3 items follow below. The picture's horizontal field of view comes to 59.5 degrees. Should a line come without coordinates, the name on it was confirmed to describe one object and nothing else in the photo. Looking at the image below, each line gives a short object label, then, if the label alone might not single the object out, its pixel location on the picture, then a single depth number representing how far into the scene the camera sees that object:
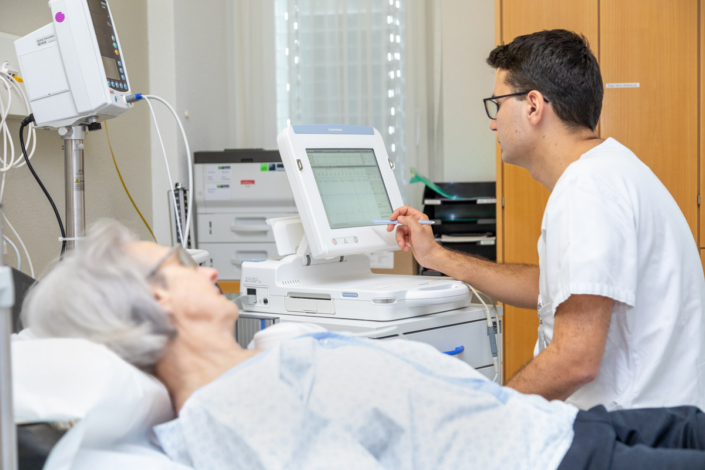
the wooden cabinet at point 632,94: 2.31
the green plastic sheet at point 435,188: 2.65
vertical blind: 3.16
